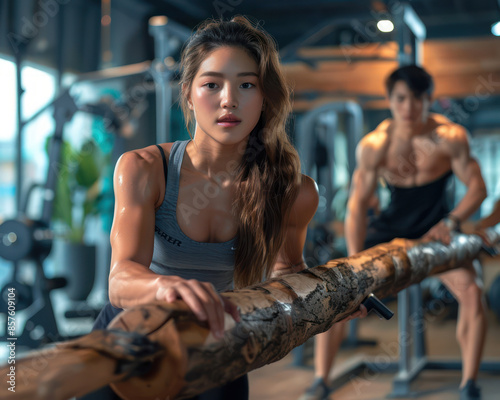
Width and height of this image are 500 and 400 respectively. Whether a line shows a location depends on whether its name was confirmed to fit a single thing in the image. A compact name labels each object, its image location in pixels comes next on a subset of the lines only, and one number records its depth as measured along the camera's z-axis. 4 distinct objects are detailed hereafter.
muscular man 3.03
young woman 1.17
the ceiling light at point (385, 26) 3.88
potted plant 4.96
